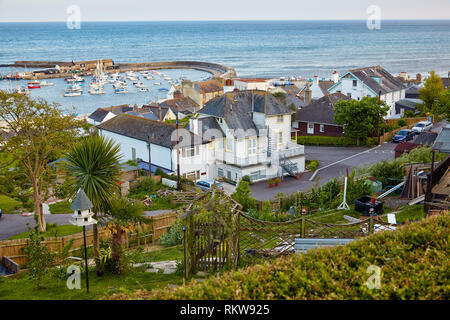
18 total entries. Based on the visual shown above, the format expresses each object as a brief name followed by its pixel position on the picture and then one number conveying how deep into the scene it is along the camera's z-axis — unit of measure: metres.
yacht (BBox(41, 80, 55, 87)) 118.74
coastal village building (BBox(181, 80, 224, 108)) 75.50
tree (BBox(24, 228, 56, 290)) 13.46
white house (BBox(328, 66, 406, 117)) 58.22
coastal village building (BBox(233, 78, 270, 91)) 76.24
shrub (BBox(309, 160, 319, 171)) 38.97
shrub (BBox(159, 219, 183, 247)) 20.92
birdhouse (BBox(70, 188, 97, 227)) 11.81
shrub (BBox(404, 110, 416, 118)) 55.06
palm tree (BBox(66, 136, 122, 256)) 14.48
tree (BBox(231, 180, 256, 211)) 26.41
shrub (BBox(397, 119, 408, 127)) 49.69
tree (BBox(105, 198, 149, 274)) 14.84
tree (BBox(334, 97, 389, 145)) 45.34
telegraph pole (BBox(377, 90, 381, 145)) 45.06
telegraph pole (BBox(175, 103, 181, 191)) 32.81
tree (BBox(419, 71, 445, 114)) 56.78
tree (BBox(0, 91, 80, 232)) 23.31
